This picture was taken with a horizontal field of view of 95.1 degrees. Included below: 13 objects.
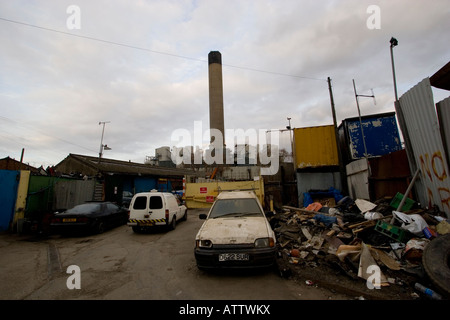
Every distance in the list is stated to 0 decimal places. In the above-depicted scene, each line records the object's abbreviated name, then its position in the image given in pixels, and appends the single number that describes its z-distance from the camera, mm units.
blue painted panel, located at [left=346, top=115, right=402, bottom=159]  11031
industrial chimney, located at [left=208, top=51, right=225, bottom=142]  36625
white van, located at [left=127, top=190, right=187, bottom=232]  8500
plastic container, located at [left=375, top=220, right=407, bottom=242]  4613
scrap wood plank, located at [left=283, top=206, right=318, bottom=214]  8680
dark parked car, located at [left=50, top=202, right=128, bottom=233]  8188
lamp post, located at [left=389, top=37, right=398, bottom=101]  7604
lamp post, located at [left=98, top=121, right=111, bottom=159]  25769
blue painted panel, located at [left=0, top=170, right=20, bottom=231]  9219
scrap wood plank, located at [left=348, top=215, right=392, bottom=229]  5656
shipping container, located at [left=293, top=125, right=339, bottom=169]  12266
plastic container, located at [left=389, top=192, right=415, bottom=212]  5859
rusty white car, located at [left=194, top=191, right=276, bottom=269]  3830
